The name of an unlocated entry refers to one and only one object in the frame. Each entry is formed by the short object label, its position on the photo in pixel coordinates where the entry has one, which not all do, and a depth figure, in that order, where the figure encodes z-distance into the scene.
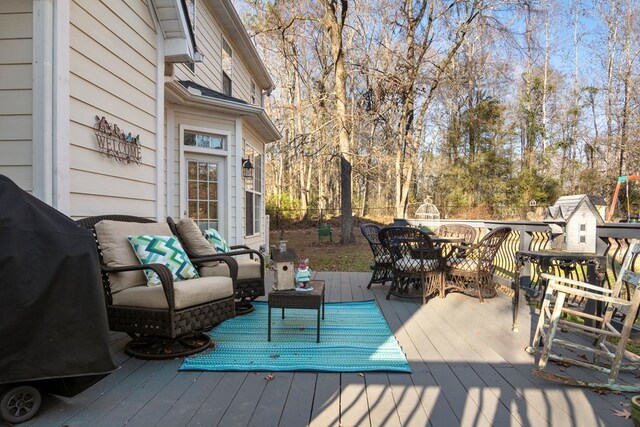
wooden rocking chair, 2.24
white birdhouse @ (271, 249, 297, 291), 3.18
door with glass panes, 6.02
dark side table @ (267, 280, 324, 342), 3.04
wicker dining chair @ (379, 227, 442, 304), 4.42
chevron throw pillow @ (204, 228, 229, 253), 4.15
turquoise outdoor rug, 2.58
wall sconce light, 7.00
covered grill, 1.74
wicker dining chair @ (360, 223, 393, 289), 4.99
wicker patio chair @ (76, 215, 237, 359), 2.54
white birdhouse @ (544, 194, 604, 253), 3.22
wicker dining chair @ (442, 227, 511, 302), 4.38
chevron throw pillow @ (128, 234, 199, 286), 2.95
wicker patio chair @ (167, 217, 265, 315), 3.63
